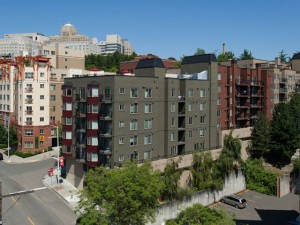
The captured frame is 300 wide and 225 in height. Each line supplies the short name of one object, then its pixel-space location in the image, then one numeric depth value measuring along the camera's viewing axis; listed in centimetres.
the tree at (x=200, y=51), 13786
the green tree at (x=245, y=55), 14654
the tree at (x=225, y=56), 13540
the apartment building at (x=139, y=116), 5109
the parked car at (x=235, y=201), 5088
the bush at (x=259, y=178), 5800
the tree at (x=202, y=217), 3284
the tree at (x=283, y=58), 14566
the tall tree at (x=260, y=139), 6656
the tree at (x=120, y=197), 3519
